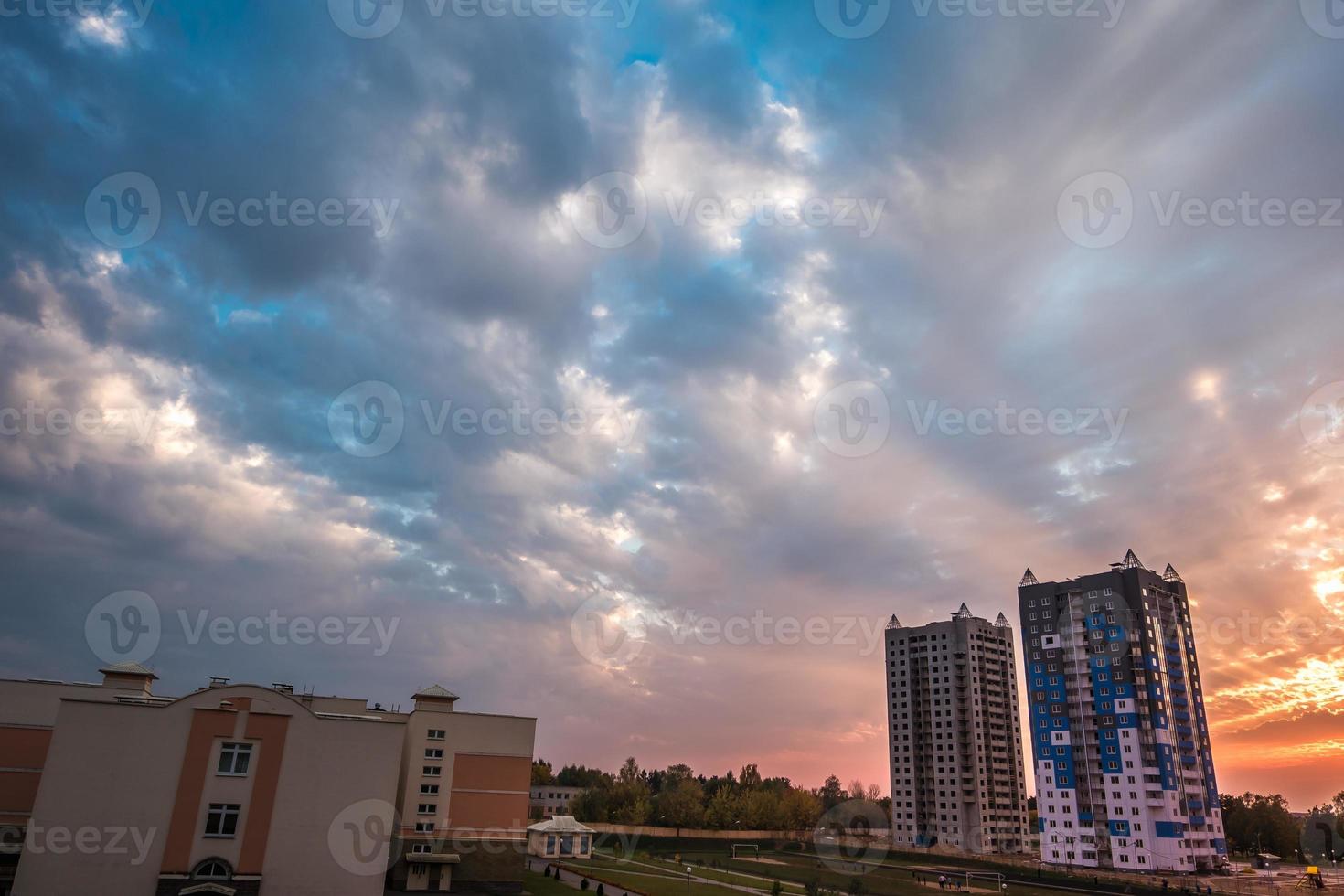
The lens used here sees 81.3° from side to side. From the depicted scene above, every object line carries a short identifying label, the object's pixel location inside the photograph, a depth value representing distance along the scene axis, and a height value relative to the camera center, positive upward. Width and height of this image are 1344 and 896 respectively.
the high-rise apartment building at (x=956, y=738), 113.19 +0.92
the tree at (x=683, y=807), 111.38 -10.21
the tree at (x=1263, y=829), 120.69 -10.48
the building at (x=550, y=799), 123.45 -11.02
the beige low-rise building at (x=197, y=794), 37.66 -4.01
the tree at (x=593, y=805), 115.12 -10.88
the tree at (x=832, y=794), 137.00 -9.79
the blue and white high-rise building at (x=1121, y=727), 86.88 +2.81
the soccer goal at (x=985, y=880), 69.62 -11.95
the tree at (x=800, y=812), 116.75 -10.51
